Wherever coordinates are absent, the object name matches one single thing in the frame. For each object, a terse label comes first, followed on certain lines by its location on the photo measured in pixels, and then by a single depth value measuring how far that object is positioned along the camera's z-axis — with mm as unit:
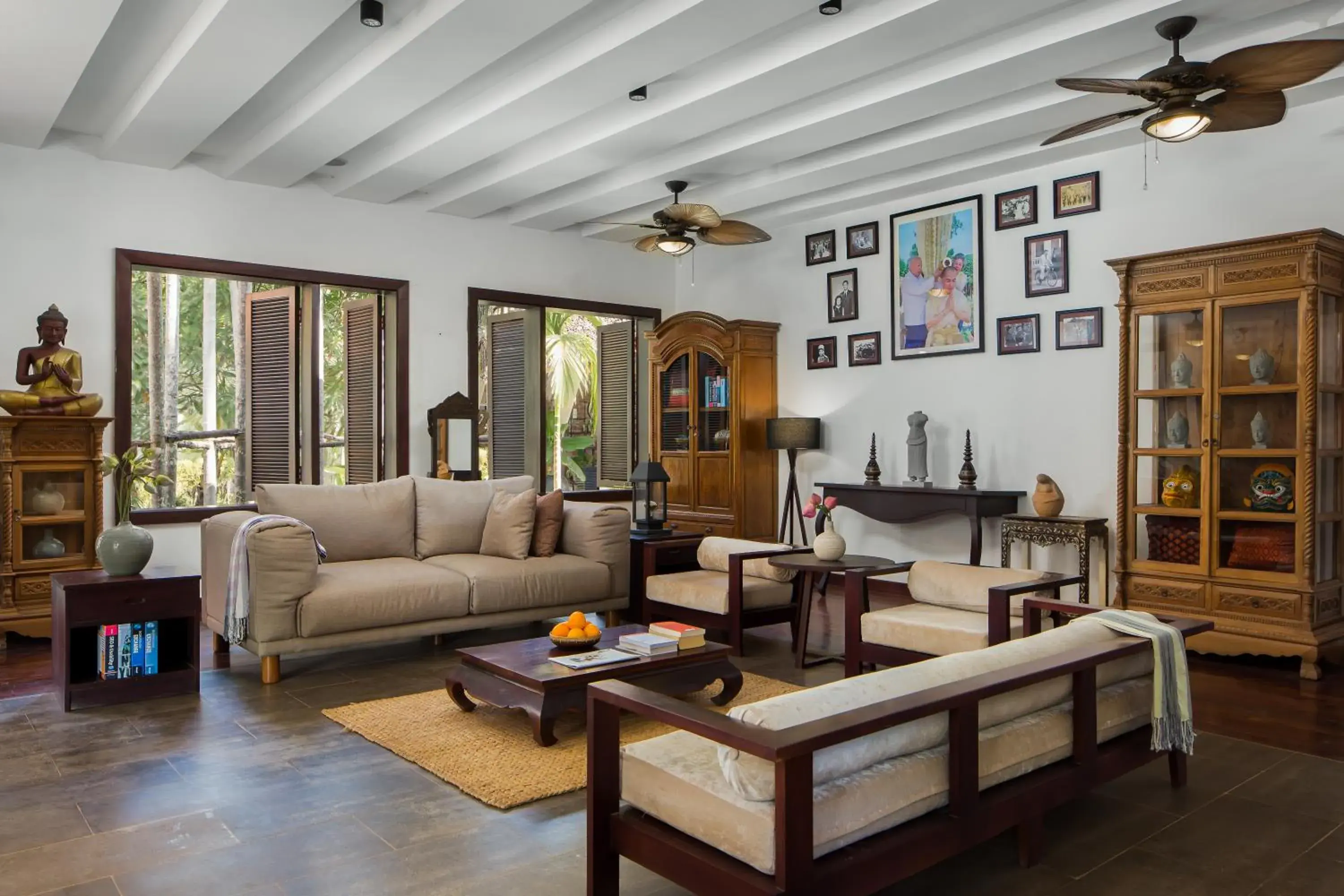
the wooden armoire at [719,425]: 7414
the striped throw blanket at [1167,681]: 2656
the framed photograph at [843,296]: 7148
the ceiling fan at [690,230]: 5676
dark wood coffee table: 3346
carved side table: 5348
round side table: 4531
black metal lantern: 5777
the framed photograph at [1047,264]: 5941
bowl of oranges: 3633
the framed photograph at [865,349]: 6996
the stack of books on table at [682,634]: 3689
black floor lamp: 7188
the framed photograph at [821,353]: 7312
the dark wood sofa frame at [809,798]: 1799
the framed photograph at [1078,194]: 5766
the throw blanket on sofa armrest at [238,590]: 4250
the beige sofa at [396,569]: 4320
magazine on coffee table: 3457
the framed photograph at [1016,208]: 6082
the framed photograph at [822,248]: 7301
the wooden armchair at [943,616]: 3750
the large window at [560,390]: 7977
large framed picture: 6391
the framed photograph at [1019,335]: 6066
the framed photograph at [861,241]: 6996
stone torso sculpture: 6480
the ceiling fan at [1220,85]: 3297
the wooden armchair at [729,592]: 4754
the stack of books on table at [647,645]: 3613
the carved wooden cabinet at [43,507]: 5133
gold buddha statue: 5227
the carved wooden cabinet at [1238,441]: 4512
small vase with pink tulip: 4742
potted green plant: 4094
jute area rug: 3047
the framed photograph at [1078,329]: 5781
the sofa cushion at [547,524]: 5379
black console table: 5859
